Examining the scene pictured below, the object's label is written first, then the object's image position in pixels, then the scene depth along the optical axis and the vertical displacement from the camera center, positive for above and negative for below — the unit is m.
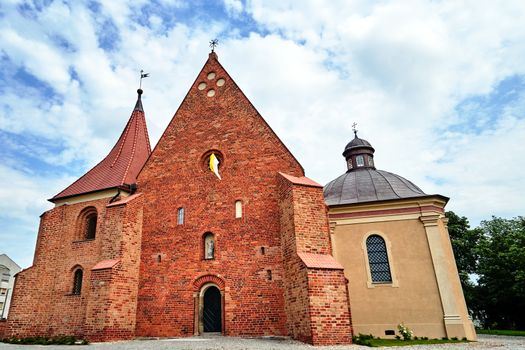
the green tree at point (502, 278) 22.81 +1.77
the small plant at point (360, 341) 10.98 -0.81
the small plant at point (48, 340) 12.60 -0.41
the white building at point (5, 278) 42.16 +5.89
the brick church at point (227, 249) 12.49 +2.66
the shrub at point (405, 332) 14.59 -0.80
